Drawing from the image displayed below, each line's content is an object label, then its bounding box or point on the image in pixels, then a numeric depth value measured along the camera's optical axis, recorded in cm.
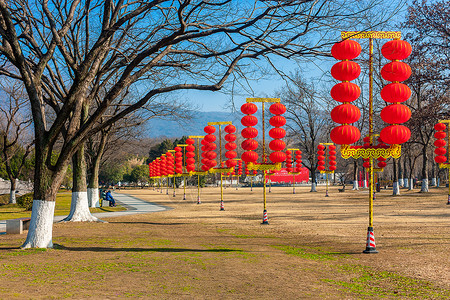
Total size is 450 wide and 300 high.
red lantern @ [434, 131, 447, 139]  2738
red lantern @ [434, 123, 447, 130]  2712
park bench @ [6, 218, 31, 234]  1492
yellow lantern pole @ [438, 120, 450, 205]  2773
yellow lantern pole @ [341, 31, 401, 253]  1084
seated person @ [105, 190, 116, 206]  3029
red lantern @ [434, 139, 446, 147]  2775
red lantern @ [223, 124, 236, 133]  2755
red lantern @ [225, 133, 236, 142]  2783
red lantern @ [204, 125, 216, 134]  3127
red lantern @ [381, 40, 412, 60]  1086
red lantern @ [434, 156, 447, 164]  2799
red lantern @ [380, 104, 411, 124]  1069
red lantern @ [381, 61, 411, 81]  1077
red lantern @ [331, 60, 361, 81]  1108
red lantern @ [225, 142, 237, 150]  2791
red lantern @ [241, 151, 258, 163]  2253
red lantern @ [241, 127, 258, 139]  2244
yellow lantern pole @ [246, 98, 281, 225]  1961
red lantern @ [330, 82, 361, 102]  1094
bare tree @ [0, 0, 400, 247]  999
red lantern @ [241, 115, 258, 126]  2211
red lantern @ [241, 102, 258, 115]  2215
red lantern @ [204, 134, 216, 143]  3103
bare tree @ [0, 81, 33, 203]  2941
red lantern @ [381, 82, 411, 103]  1071
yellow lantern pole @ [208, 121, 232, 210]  2755
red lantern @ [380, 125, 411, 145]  1075
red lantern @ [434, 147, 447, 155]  2793
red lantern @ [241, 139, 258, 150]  2238
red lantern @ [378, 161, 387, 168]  3499
